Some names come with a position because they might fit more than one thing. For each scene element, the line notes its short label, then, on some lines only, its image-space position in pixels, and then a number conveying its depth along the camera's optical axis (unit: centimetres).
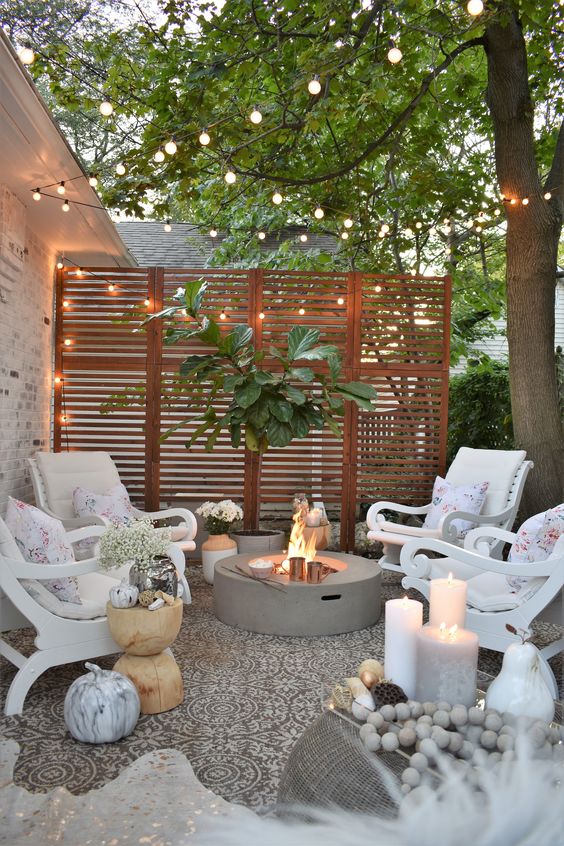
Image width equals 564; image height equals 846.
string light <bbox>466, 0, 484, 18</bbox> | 364
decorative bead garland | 174
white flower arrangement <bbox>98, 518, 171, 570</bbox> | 328
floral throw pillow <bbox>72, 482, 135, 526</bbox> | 536
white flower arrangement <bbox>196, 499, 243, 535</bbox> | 579
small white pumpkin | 324
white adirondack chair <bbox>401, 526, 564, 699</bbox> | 341
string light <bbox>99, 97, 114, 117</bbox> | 462
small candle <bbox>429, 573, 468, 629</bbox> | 245
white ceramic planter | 578
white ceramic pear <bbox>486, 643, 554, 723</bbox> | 203
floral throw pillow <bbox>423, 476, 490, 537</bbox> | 533
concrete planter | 596
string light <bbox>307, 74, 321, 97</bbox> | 411
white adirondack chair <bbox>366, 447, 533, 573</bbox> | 523
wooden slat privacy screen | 656
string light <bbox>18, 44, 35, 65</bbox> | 349
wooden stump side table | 319
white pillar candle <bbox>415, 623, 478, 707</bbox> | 221
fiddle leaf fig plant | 584
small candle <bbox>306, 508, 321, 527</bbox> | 542
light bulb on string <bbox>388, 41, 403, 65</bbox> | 397
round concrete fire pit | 434
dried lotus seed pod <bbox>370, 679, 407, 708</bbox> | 217
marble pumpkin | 287
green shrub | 808
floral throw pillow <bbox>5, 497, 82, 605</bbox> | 345
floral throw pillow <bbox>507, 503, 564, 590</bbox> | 352
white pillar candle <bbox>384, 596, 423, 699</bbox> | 236
